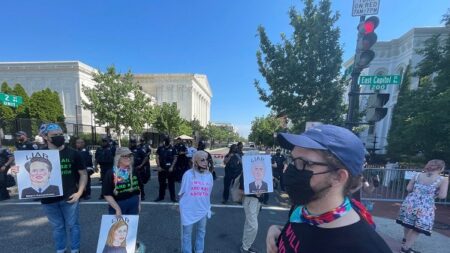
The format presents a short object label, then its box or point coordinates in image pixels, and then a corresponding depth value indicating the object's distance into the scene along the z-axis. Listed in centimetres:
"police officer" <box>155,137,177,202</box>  642
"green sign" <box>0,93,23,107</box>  785
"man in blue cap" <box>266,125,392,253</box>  104
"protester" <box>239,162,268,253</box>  360
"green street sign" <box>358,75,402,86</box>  429
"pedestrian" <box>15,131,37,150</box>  632
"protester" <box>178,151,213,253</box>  319
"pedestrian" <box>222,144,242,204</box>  625
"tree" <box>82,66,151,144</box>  1748
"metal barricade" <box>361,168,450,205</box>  756
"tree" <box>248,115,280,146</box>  3363
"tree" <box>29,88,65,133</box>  2886
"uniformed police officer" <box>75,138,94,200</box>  633
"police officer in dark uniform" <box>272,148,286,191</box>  861
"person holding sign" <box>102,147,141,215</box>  299
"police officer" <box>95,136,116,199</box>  695
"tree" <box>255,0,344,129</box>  814
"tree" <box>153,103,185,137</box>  3142
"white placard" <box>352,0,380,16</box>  416
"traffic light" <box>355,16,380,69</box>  411
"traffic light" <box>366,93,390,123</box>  425
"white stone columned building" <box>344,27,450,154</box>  2423
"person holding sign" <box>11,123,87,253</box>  312
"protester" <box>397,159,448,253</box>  365
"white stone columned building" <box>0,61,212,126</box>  3822
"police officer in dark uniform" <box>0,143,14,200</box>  539
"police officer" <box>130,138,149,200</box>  661
